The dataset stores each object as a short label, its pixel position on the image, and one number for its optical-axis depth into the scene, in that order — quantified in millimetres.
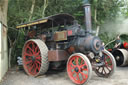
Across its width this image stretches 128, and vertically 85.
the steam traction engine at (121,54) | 7012
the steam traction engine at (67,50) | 4637
